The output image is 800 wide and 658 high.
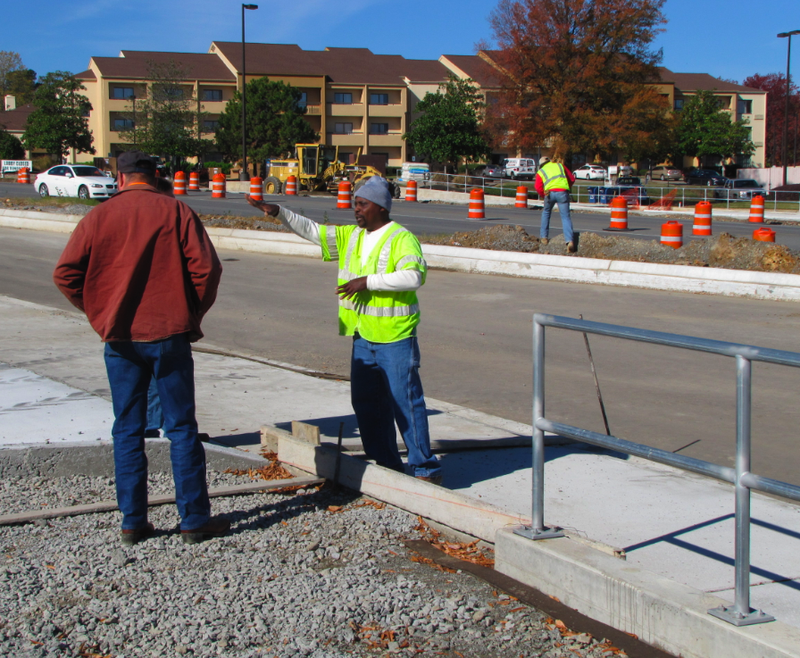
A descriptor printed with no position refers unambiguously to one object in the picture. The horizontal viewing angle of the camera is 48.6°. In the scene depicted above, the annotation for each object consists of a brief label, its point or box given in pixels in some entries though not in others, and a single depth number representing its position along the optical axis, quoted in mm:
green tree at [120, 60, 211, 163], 58906
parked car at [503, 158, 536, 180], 66312
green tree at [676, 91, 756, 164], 72750
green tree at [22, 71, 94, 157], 66188
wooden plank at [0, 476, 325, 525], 4320
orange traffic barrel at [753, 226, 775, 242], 17875
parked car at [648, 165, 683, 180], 68500
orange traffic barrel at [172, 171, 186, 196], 36762
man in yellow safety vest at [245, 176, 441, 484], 4668
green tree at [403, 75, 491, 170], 63219
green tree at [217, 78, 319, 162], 68938
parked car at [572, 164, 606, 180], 72625
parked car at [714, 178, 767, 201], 38122
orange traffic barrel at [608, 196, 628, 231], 23969
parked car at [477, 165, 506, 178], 65219
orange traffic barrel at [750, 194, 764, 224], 28083
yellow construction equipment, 42500
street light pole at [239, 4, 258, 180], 48519
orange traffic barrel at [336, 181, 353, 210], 30956
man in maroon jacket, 3881
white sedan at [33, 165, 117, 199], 32062
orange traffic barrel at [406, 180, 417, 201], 38000
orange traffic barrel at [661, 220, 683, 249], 16578
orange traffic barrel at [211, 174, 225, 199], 35844
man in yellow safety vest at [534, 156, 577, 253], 16203
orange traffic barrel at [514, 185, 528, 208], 33438
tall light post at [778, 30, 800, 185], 45125
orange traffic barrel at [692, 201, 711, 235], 19645
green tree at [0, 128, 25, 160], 73000
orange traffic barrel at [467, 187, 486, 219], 27625
